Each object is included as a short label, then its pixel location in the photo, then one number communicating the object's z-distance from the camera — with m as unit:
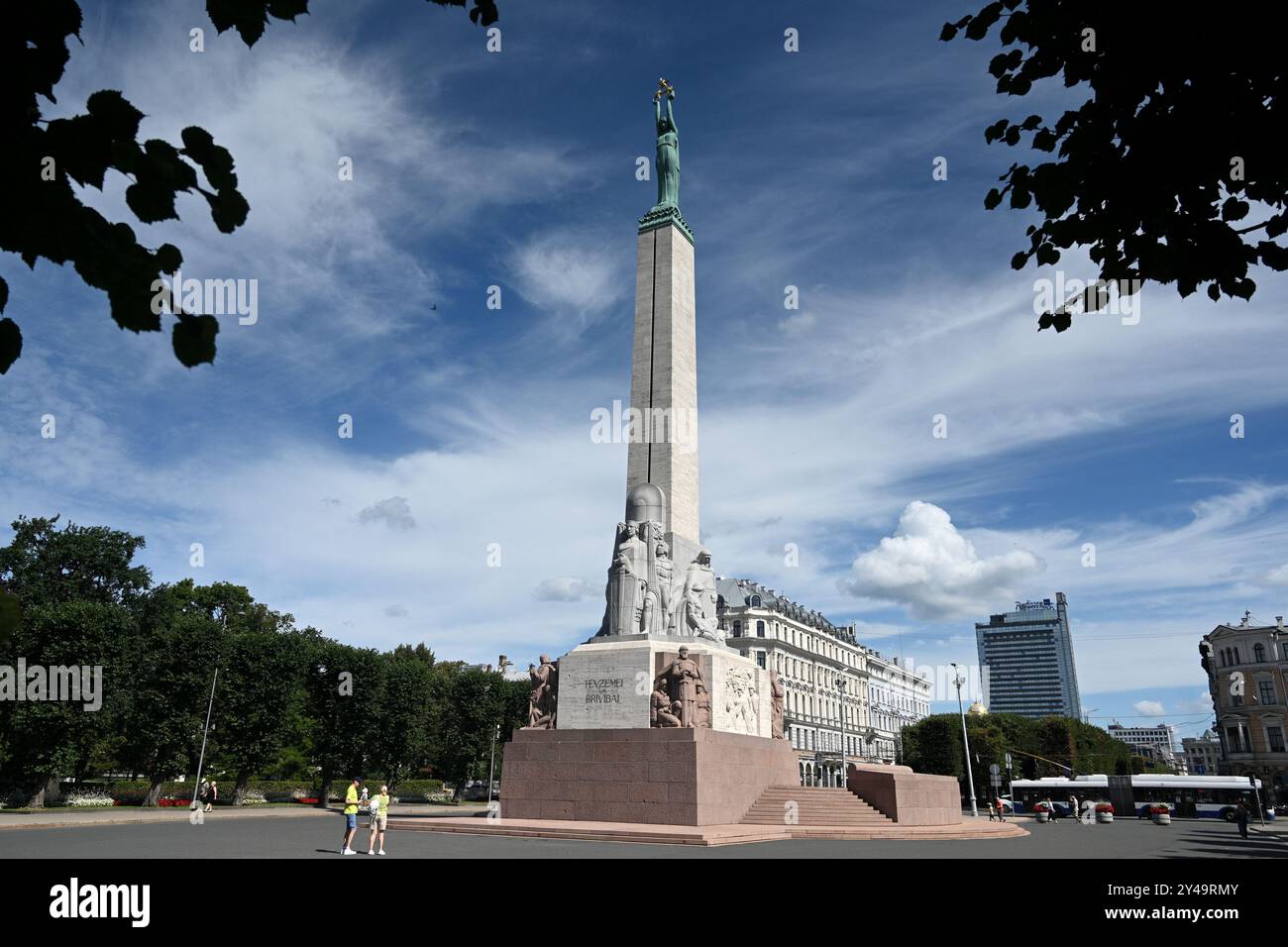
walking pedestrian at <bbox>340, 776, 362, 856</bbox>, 19.11
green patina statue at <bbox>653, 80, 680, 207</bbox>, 34.81
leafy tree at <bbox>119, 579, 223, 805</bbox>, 44.72
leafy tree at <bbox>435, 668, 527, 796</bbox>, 60.50
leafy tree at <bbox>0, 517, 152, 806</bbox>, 38.94
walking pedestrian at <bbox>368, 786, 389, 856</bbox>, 18.69
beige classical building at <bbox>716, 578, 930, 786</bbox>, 81.81
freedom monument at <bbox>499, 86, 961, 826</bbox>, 24.00
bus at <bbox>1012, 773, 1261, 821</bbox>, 57.22
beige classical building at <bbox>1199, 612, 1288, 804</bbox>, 89.25
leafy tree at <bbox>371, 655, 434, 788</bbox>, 50.75
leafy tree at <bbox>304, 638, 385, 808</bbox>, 49.66
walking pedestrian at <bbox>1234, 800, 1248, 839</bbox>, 36.00
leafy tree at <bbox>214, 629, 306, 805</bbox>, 46.28
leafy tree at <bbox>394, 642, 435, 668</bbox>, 100.15
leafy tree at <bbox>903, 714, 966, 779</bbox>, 78.38
